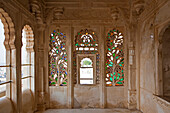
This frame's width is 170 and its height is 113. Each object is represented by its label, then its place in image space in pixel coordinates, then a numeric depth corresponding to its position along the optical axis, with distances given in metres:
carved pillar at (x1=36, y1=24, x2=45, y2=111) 4.64
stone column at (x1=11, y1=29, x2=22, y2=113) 3.18
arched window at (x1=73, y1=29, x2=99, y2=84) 4.91
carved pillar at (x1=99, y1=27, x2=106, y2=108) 4.84
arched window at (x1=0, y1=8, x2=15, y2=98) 3.05
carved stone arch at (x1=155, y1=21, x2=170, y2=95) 3.08
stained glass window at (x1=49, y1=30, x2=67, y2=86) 4.90
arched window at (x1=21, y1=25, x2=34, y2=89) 4.27
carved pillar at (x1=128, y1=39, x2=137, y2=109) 4.60
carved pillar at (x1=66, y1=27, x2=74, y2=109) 4.82
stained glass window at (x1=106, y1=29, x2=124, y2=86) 4.90
